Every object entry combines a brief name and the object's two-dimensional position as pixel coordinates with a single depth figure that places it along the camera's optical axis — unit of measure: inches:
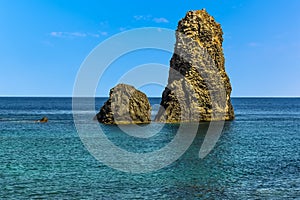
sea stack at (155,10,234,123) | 4072.3
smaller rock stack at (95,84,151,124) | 3727.9
